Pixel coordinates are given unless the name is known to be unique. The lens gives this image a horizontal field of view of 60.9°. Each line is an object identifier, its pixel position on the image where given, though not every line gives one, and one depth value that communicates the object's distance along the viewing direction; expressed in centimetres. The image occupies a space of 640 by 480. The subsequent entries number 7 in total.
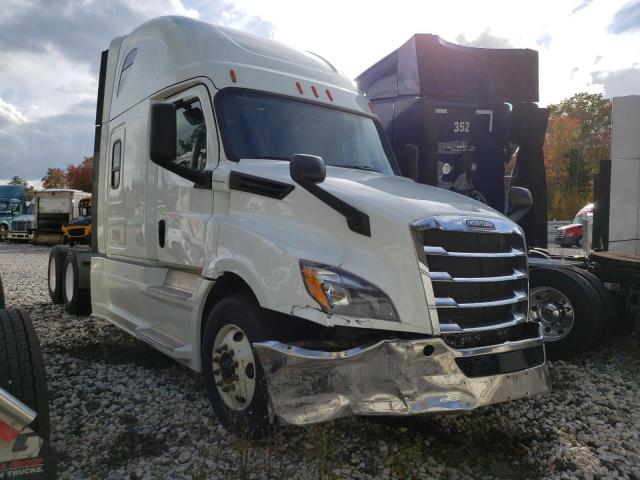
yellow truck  1641
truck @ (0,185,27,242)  3265
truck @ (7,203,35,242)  2936
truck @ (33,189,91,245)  2623
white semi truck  293
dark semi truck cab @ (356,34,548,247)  748
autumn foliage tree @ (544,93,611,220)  4038
